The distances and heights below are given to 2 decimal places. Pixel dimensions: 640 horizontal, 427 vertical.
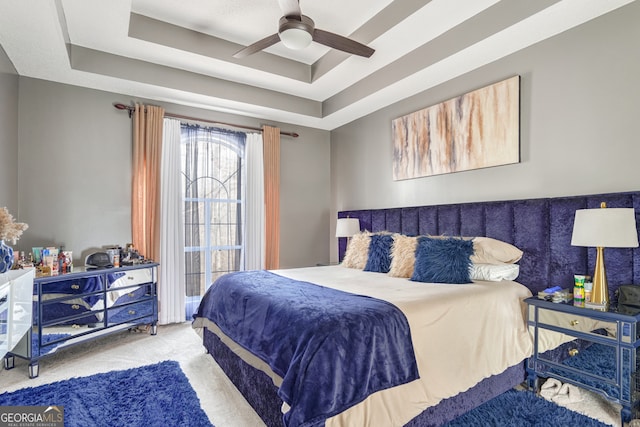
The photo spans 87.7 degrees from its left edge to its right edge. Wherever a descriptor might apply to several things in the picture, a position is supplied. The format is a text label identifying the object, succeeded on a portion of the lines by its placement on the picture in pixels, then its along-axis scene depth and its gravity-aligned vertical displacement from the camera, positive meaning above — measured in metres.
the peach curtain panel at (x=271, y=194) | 4.64 +0.30
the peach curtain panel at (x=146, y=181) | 3.78 +0.41
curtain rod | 3.71 +1.22
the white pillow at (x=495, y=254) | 2.73 -0.34
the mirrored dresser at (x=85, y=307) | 2.68 -0.83
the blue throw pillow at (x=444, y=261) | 2.62 -0.39
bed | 1.74 -0.73
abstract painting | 2.92 +0.80
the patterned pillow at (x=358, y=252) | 3.61 -0.42
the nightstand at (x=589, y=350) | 1.94 -0.91
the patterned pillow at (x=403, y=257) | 2.98 -0.40
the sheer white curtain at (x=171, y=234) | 3.91 -0.21
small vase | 2.12 -0.26
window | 4.17 +0.15
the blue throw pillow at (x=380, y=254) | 3.33 -0.41
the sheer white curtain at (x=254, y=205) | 4.52 +0.14
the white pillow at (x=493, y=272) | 2.69 -0.48
